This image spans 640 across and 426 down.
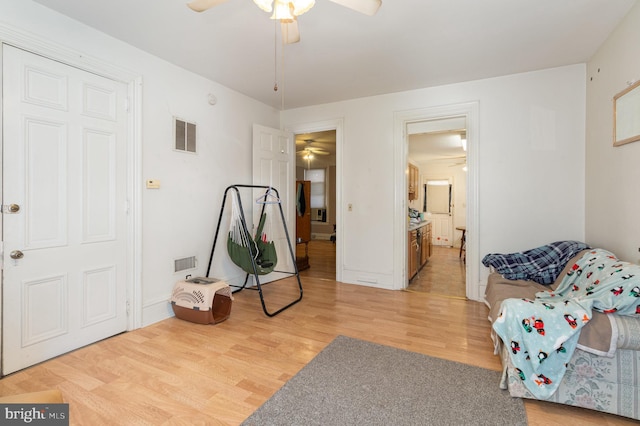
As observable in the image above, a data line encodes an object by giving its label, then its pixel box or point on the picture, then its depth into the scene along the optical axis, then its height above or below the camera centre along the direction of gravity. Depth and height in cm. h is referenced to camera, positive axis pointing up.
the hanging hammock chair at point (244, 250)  346 -47
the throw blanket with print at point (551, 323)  172 -64
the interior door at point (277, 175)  420 +51
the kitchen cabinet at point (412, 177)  614 +72
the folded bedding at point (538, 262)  291 -50
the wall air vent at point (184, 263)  332 -59
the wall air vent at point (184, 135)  328 +81
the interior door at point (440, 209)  884 +7
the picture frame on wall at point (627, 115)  220 +74
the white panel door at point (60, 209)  216 +0
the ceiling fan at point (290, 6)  163 +110
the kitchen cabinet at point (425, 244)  564 -64
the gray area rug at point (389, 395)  169 -113
